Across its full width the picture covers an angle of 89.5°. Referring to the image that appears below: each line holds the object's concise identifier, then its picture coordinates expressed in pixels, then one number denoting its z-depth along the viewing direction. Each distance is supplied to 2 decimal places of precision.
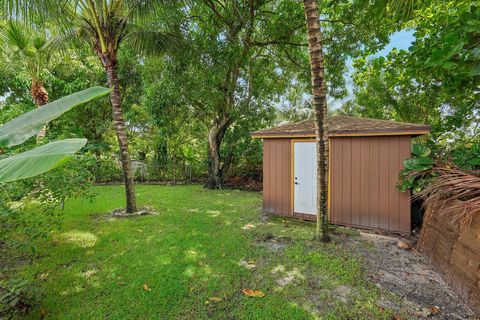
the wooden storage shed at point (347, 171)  4.64
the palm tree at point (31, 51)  6.48
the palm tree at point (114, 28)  4.53
